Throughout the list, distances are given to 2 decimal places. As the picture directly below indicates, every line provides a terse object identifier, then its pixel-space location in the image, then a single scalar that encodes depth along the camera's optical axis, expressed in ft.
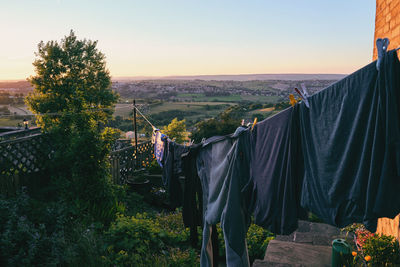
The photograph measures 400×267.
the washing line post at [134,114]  26.66
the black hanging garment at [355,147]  4.85
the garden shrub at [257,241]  14.99
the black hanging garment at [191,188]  9.75
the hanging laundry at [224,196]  7.61
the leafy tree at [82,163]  18.53
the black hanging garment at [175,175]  11.70
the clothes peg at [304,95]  6.17
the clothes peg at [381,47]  4.83
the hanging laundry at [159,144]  13.67
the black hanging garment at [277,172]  6.61
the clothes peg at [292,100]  6.37
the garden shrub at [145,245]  12.91
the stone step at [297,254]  11.57
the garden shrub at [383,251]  10.06
